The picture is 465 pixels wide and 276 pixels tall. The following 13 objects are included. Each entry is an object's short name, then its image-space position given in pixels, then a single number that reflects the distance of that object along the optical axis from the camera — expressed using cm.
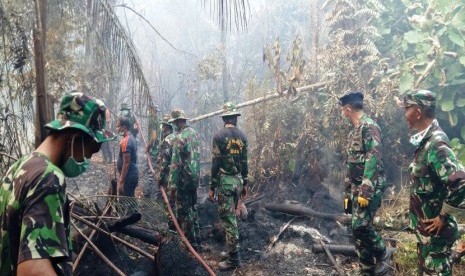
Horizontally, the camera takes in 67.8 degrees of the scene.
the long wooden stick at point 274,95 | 800
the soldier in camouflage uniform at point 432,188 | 298
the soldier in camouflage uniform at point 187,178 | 598
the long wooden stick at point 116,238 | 345
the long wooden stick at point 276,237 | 586
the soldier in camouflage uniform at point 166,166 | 616
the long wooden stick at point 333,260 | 473
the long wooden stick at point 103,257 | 337
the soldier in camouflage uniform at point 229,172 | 528
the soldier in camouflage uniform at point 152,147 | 541
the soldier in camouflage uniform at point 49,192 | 144
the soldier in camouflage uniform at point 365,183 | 420
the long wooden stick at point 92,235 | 346
